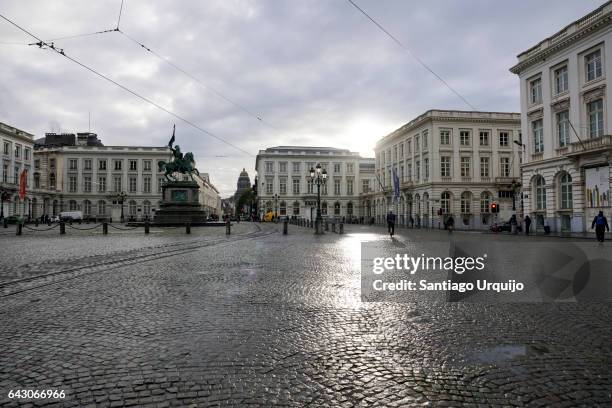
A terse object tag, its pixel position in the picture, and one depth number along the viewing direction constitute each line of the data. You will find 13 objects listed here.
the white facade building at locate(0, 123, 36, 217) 58.87
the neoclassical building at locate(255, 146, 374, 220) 87.44
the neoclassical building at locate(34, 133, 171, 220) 81.56
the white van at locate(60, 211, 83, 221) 63.05
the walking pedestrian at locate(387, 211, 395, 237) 24.72
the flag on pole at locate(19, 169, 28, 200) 42.74
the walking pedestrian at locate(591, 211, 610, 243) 18.42
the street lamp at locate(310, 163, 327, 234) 28.38
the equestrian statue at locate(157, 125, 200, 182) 38.44
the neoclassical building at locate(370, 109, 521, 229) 50.41
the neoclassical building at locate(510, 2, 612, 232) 26.09
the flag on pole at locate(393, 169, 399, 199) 45.61
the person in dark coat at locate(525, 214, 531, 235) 29.19
